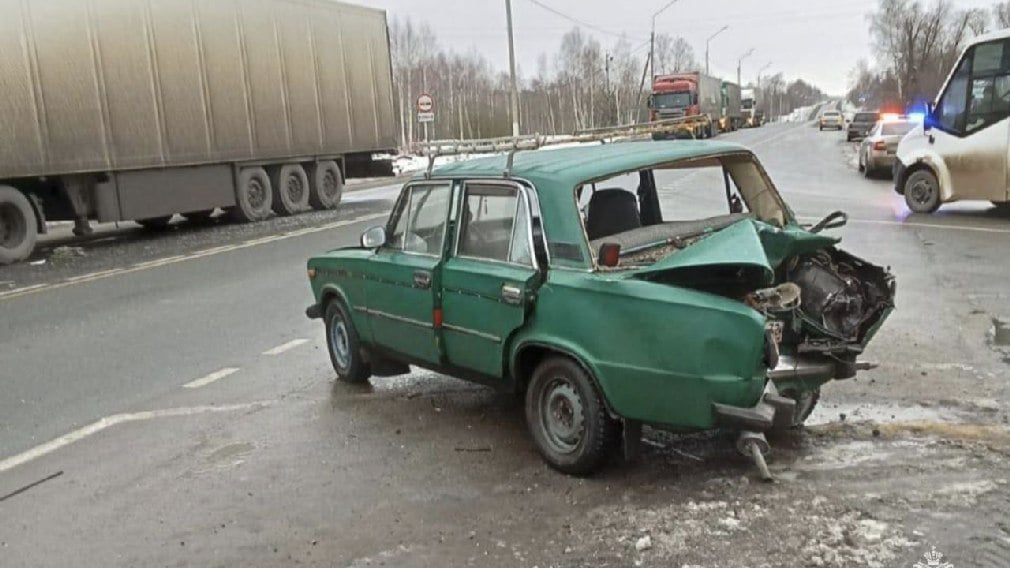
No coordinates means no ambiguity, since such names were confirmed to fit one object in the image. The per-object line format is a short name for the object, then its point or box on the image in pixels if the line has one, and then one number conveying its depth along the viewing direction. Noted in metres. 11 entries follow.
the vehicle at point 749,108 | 79.49
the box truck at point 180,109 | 13.98
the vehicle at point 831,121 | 69.00
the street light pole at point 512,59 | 35.94
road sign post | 32.12
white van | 14.09
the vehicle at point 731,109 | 61.14
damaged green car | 4.02
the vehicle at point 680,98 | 47.66
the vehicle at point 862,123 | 42.44
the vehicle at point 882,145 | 23.09
